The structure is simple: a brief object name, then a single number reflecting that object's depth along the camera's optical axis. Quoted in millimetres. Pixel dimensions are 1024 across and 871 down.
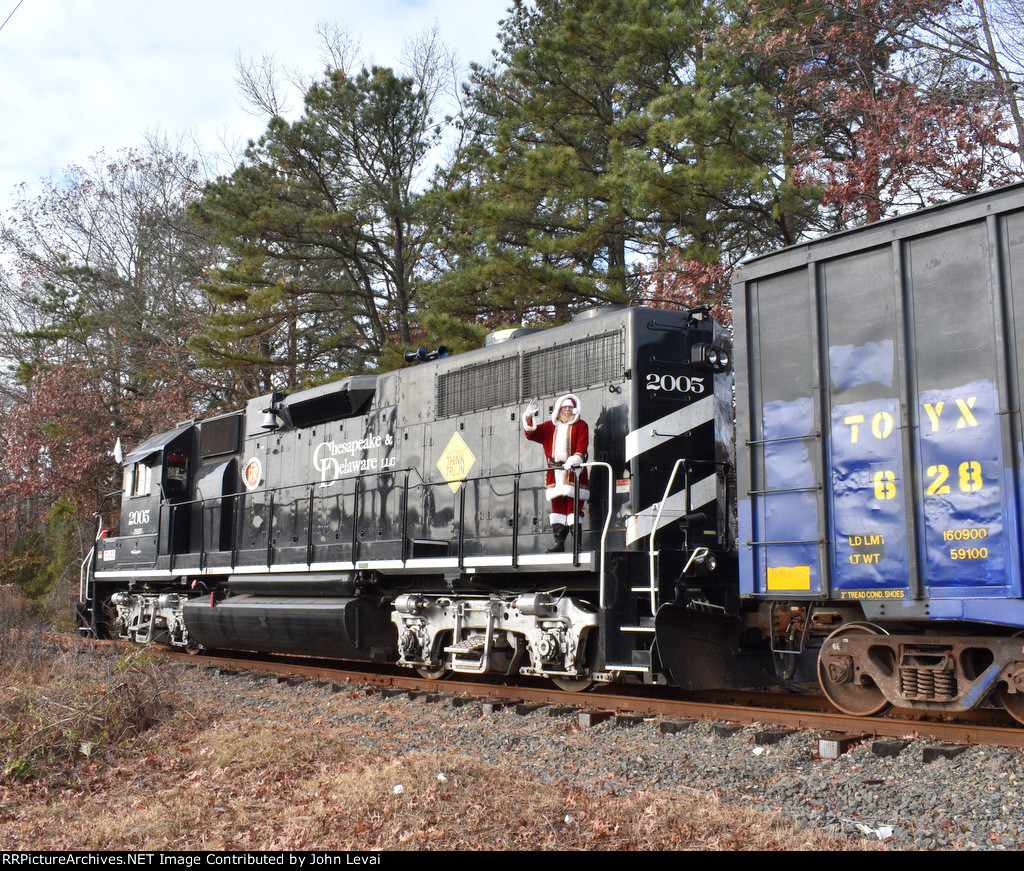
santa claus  8062
